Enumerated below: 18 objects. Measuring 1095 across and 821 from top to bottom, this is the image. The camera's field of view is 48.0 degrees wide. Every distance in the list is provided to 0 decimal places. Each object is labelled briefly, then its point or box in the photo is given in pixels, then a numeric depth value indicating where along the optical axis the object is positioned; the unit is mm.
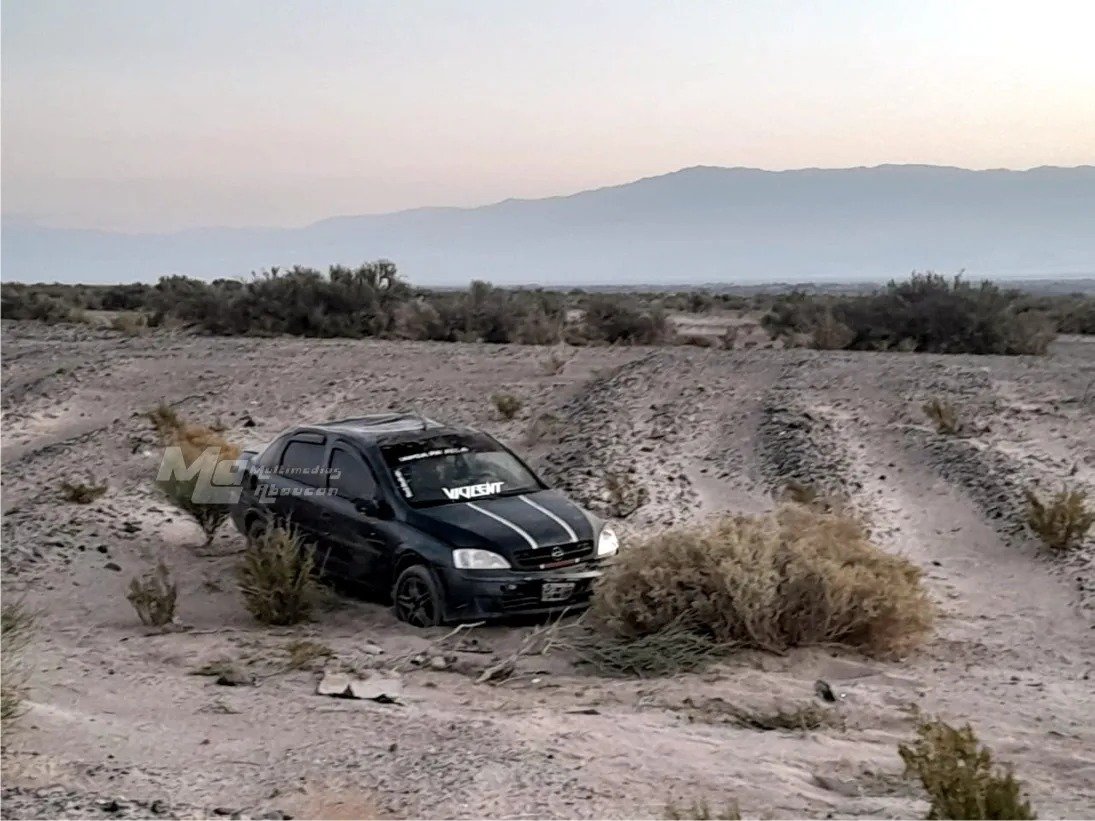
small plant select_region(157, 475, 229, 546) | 13219
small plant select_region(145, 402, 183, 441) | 17781
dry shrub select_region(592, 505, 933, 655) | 8789
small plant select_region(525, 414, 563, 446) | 17562
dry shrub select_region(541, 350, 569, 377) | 22375
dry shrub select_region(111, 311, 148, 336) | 32656
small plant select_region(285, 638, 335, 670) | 8484
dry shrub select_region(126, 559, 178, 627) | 9977
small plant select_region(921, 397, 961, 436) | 16266
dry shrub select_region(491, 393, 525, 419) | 19250
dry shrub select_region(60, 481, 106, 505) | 14117
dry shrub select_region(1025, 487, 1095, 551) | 11352
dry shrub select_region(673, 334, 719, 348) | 29344
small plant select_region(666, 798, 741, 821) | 5070
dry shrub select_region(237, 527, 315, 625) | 10047
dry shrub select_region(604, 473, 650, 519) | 13672
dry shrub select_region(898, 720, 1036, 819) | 4973
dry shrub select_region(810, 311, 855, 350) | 27688
